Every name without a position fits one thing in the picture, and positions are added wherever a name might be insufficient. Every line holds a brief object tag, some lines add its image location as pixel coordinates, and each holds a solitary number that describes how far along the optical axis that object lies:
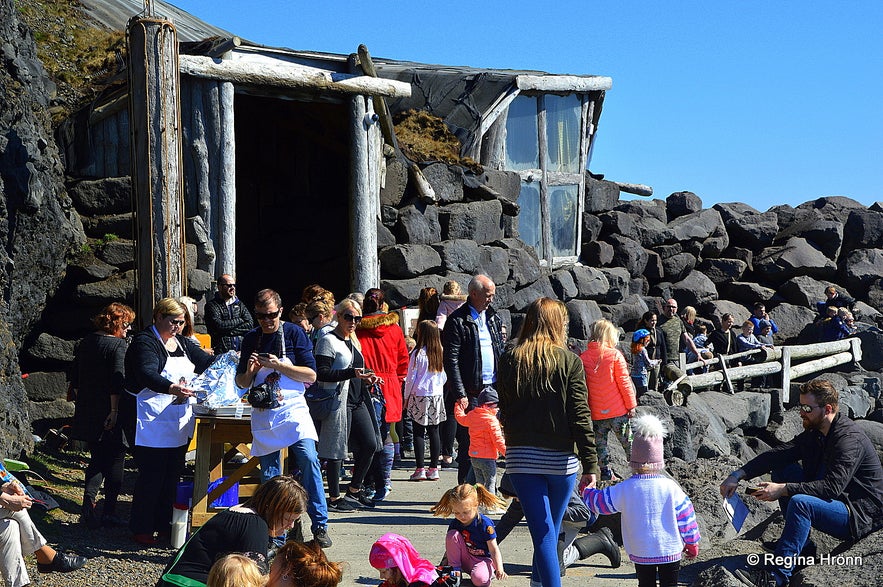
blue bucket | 7.20
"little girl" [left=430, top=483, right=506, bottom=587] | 5.70
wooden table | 6.94
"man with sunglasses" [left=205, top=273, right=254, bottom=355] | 9.63
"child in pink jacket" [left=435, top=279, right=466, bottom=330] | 9.61
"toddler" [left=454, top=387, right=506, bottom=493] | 7.54
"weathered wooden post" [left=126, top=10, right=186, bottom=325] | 10.35
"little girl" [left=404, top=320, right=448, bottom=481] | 9.30
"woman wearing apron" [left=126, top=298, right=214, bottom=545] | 6.77
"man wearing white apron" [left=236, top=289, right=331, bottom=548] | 6.38
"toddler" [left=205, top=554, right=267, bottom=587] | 3.99
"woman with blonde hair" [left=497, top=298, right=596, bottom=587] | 5.45
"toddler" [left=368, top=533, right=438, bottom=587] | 4.88
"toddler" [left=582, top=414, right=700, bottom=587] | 5.54
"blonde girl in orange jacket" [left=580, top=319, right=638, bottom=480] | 7.72
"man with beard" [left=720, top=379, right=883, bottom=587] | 6.31
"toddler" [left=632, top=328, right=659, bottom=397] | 14.11
